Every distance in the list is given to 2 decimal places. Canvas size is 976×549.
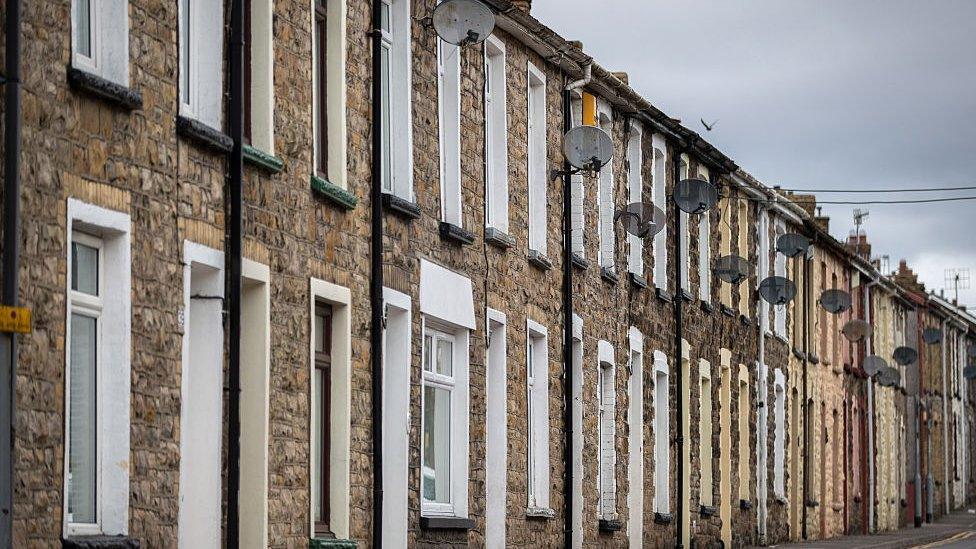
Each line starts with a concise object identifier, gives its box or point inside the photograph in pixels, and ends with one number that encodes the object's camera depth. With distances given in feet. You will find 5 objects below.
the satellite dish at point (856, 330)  150.71
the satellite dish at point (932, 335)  194.59
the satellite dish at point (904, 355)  169.58
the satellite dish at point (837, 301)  140.67
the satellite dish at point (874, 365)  161.79
